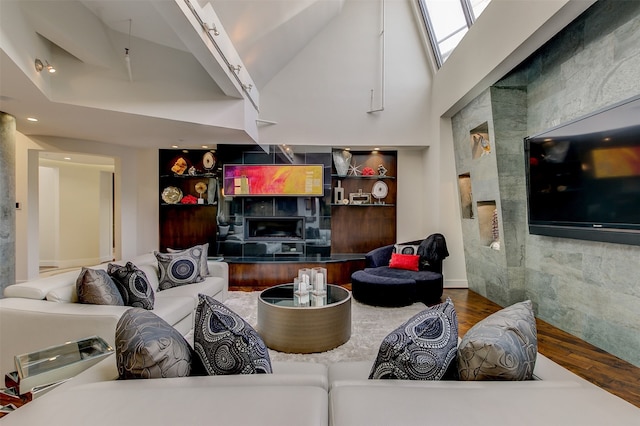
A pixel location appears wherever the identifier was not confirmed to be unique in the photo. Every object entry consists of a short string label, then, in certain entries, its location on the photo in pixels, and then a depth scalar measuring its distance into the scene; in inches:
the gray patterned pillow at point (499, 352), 44.9
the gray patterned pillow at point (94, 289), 92.7
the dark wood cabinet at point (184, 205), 249.4
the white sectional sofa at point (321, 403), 35.2
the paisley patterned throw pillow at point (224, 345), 48.9
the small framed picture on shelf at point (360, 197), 243.1
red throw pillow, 177.5
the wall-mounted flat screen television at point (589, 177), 91.0
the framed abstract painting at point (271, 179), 224.7
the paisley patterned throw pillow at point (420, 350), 46.9
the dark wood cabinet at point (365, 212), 244.2
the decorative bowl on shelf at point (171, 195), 248.5
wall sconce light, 116.8
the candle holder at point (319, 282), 124.5
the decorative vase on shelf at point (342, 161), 236.8
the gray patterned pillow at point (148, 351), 45.1
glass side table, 47.4
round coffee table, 103.4
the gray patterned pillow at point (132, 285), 102.2
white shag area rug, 101.2
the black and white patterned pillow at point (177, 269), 136.9
